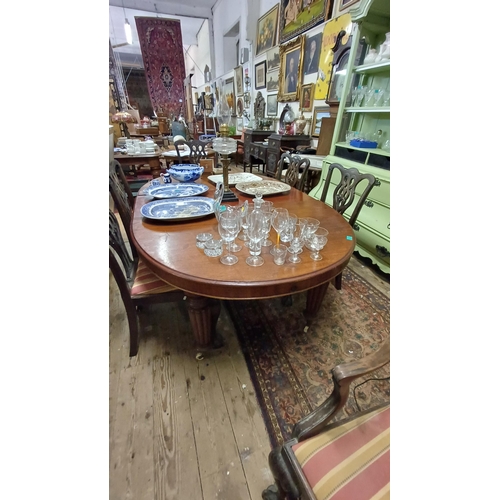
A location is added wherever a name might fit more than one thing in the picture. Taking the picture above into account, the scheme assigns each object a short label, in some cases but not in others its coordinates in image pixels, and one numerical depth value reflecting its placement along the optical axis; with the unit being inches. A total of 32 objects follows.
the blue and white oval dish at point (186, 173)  75.8
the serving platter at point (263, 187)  68.9
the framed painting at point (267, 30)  169.9
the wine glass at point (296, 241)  40.1
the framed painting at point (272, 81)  177.5
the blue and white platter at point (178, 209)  52.0
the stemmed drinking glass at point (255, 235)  39.8
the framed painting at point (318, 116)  138.0
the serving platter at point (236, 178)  80.6
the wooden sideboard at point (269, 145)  153.5
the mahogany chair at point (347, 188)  60.2
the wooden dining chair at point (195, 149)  126.0
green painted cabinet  83.3
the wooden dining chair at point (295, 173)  80.8
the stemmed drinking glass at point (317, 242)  41.6
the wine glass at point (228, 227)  42.3
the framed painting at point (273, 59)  171.8
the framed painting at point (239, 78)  227.3
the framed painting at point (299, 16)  129.2
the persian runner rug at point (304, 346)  47.1
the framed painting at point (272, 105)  182.4
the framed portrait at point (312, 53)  136.0
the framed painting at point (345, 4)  112.2
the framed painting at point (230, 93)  250.5
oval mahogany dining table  34.7
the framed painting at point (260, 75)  191.1
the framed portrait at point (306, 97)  146.2
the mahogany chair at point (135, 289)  47.9
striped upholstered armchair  22.5
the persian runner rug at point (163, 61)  223.5
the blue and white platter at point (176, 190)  64.7
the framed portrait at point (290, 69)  151.0
